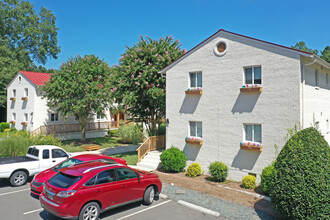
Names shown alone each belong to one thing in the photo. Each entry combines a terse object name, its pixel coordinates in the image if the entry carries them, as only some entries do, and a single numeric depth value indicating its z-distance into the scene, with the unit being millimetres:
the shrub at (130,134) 25047
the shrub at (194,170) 12977
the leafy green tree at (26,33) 41906
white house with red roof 26516
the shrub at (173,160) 13562
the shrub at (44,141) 15750
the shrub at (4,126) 29609
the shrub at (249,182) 10977
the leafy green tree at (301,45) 56141
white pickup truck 10653
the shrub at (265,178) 9828
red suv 6743
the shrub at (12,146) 13883
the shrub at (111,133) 30072
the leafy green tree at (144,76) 16562
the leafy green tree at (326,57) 38919
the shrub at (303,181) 6633
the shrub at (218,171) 12008
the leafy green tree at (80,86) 22516
